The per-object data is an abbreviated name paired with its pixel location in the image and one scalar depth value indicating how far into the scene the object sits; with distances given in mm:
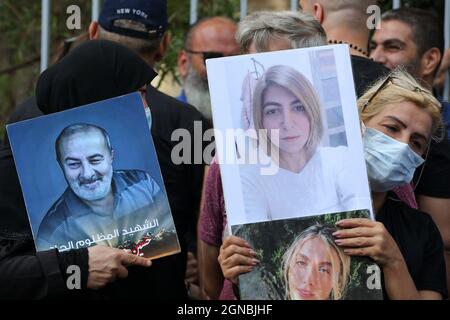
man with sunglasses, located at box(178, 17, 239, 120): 9966
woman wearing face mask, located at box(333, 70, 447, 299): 5444
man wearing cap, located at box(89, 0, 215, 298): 6887
